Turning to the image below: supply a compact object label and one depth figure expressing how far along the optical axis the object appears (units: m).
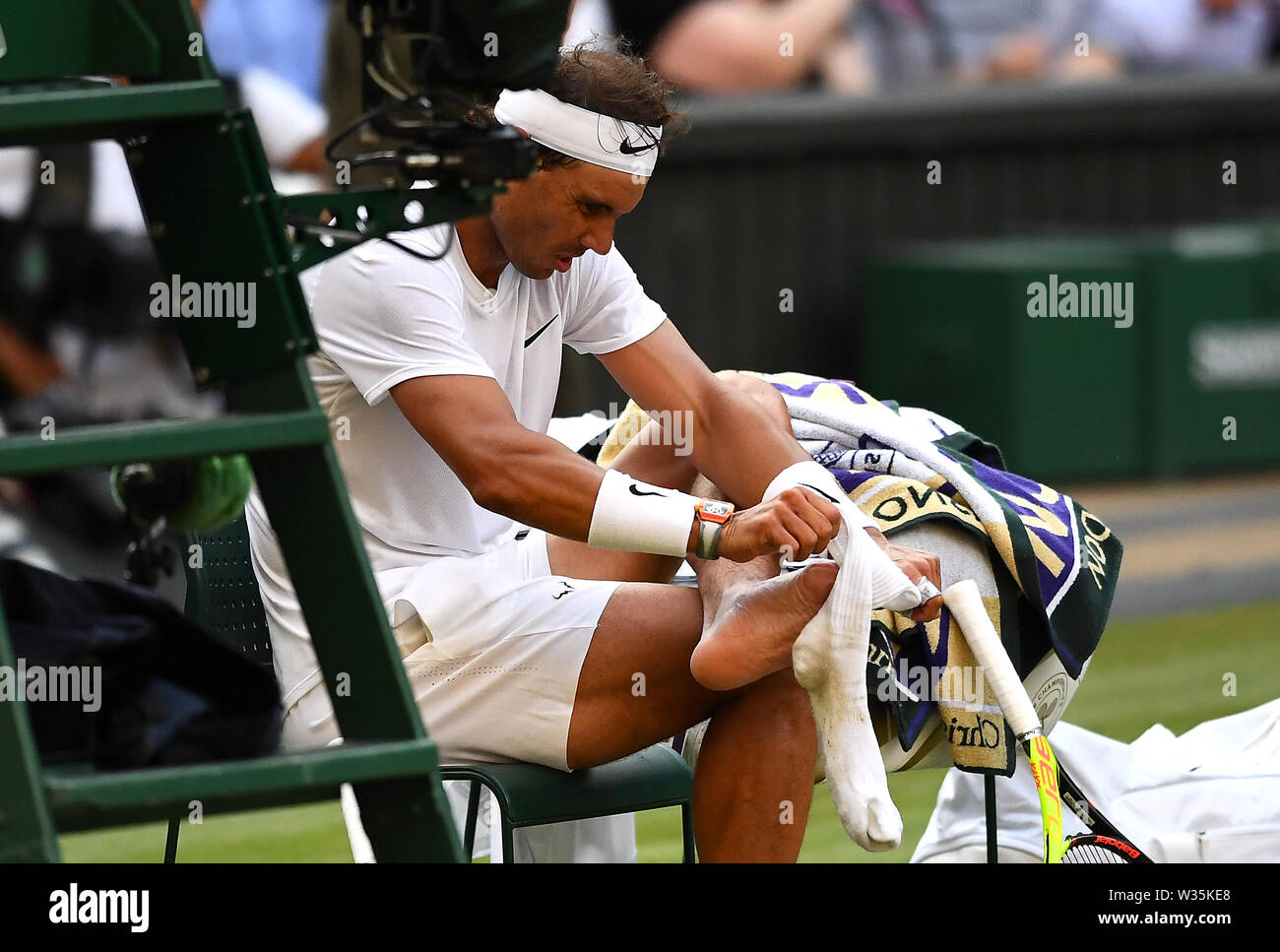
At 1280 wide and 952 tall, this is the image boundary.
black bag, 5.29
